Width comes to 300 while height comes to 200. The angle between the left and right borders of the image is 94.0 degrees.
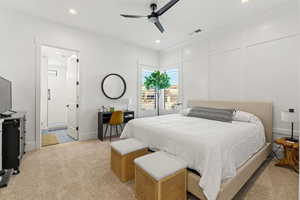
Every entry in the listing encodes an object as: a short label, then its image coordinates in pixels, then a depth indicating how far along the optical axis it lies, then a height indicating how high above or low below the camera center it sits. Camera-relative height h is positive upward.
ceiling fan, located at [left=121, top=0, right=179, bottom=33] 2.58 +1.60
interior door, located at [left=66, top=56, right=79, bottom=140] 4.03 +0.02
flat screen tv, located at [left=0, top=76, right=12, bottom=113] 2.20 +0.03
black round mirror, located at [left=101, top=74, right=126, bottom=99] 4.34 +0.39
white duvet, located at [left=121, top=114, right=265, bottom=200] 1.54 -0.61
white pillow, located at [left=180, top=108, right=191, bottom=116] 3.74 -0.37
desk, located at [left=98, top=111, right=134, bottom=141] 3.98 -0.64
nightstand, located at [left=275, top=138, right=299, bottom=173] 2.39 -0.99
